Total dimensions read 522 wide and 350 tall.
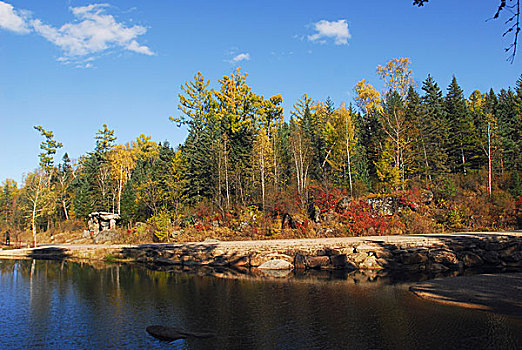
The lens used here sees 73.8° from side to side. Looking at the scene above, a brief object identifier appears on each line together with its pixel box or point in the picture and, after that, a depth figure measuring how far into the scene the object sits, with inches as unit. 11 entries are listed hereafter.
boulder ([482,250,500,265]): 798.5
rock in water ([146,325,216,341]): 399.5
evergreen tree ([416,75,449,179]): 1437.0
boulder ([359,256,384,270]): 828.6
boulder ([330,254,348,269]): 861.8
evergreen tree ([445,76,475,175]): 1525.6
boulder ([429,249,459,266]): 799.1
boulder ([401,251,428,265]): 813.9
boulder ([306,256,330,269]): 869.2
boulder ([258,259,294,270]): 887.7
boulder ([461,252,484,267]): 800.9
